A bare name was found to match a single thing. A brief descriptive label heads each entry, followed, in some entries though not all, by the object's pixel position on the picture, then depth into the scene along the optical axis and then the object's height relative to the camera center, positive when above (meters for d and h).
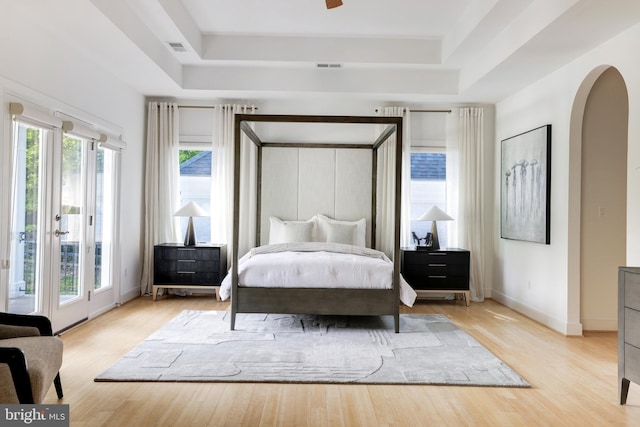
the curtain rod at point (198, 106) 6.22 +1.43
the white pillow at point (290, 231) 5.89 -0.17
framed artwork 4.81 +0.36
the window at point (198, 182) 6.38 +0.46
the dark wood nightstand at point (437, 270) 5.76 -0.62
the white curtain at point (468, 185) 6.16 +0.44
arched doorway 4.45 +0.19
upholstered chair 2.09 -0.68
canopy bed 6.05 +0.37
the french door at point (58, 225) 3.67 -0.09
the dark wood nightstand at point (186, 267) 5.78 -0.61
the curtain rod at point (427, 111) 6.31 +1.42
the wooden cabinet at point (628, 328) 2.73 -0.63
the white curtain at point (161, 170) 6.14 +0.59
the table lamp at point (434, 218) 5.86 +0.01
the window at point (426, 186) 6.39 +0.44
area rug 3.16 -1.04
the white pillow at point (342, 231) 5.90 -0.17
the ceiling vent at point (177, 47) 4.84 +1.74
